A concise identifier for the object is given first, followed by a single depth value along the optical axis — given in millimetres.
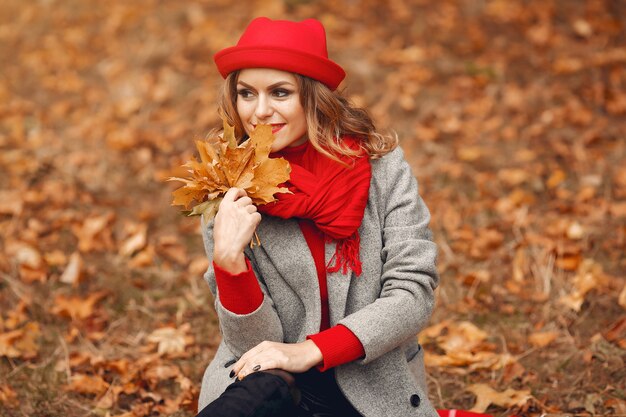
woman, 2164
